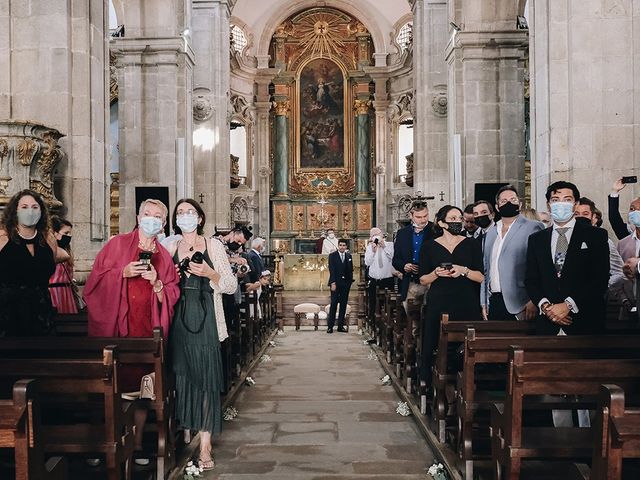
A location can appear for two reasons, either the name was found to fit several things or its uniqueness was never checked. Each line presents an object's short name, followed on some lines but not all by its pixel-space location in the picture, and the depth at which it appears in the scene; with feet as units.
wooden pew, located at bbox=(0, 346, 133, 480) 10.73
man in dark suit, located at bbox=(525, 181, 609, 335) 14.52
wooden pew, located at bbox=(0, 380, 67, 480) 7.62
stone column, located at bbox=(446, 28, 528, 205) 40.57
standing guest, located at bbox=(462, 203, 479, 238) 24.10
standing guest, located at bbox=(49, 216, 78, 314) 21.94
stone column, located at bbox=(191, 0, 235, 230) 54.85
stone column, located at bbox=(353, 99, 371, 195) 86.63
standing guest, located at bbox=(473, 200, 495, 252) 22.74
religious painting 89.20
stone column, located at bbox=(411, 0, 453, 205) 51.39
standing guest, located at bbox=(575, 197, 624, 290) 19.13
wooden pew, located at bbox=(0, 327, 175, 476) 13.11
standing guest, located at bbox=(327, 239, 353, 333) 41.68
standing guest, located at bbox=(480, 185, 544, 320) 17.97
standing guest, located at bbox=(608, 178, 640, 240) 20.38
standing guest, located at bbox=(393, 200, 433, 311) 25.11
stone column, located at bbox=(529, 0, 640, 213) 24.38
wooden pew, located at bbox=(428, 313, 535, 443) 16.38
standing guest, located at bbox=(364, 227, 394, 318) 36.59
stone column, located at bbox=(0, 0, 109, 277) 26.76
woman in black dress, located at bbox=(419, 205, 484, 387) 18.66
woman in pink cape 14.20
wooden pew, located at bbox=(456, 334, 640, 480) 12.76
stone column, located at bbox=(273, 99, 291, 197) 87.20
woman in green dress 14.73
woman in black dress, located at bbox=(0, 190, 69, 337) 15.28
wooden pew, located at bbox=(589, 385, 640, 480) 7.32
